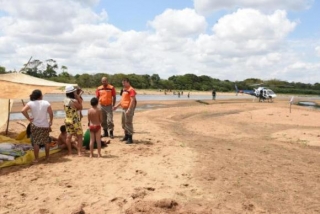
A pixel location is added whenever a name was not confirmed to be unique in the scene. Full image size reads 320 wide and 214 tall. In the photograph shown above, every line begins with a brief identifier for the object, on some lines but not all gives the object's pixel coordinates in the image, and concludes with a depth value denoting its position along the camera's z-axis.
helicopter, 46.72
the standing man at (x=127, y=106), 10.02
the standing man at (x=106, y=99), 10.76
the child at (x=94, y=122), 8.24
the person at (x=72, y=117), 8.43
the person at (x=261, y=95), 46.59
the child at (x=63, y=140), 9.00
